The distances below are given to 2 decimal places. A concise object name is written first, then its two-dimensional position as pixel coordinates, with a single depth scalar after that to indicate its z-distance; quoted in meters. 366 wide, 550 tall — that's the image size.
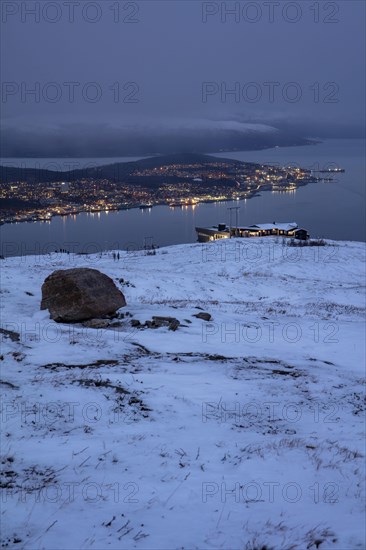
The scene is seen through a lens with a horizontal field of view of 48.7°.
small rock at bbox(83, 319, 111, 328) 13.59
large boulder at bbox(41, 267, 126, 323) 14.17
